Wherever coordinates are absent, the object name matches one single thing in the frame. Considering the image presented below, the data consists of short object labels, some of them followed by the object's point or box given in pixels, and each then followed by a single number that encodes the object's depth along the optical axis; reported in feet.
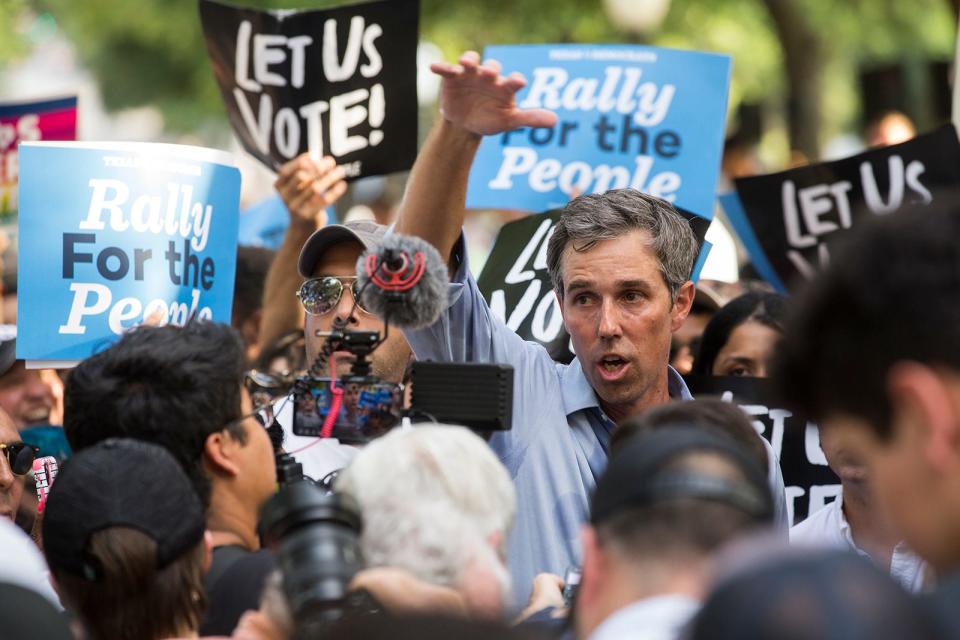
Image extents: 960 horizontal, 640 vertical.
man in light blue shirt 25.07
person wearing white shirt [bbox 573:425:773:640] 13.35
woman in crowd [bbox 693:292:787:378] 36.63
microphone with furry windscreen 20.75
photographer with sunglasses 29.30
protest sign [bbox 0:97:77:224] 45.50
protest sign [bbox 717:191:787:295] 42.29
